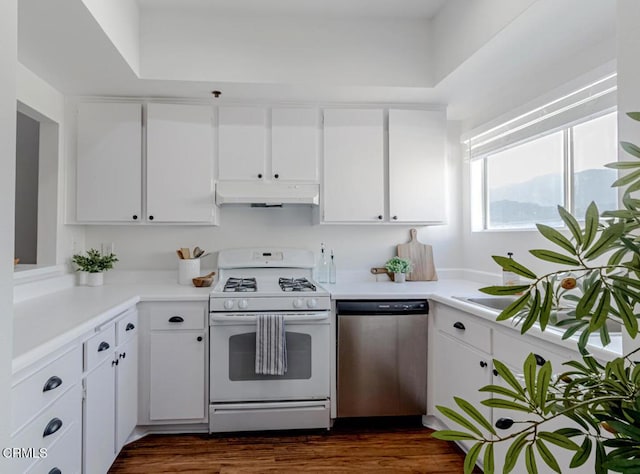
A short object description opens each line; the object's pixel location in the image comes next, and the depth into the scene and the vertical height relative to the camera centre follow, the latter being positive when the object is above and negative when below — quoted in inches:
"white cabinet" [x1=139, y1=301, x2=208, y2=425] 92.2 -30.2
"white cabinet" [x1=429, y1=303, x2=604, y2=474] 56.4 -24.6
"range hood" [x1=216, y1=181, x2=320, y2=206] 106.8 +13.6
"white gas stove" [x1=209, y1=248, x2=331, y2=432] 92.8 -30.5
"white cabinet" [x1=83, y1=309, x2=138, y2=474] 65.9 -30.1
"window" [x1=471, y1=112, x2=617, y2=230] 75.4 +16.0
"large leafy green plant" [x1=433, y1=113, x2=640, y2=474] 22.6 -8.8
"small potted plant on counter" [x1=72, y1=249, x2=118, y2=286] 106.6 -7.2
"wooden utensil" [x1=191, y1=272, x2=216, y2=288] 104.6 -11.3
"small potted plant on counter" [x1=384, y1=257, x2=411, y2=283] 118.0 -8.4
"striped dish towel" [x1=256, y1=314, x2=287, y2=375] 90.4 -25.6
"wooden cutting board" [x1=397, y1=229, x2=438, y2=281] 123.7 -5.5
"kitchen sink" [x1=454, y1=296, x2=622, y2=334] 88.6 -14.1
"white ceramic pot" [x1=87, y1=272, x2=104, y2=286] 107.4 -11.1
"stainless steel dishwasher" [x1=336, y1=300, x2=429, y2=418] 96.5 -29.8
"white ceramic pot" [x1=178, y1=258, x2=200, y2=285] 109.7 -8.9
